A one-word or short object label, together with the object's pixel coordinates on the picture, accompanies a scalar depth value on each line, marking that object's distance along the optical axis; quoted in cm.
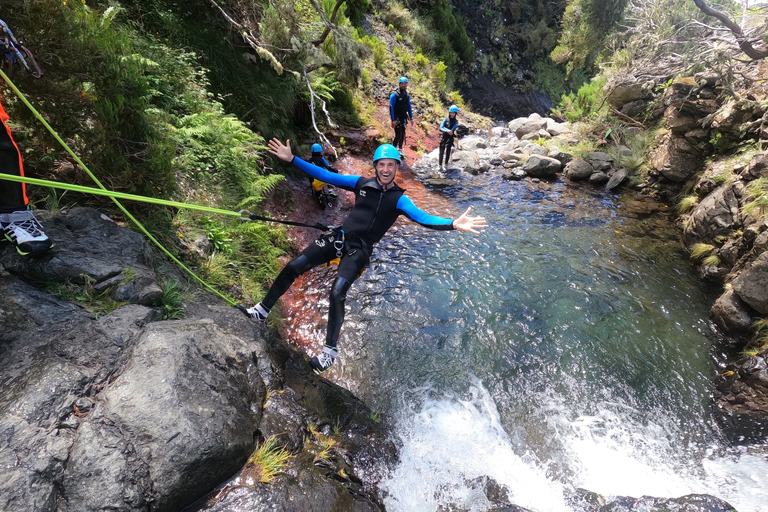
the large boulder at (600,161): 1191
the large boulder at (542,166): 1195
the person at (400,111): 1076
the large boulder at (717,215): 671
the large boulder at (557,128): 1556
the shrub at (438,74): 1927
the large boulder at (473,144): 1490
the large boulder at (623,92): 1216
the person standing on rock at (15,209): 254
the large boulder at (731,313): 508
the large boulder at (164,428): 190
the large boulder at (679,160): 948
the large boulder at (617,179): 1114
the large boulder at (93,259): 265
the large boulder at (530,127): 1673
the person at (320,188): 705
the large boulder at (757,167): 637
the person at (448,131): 1132
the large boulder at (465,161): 1248
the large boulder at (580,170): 1183
